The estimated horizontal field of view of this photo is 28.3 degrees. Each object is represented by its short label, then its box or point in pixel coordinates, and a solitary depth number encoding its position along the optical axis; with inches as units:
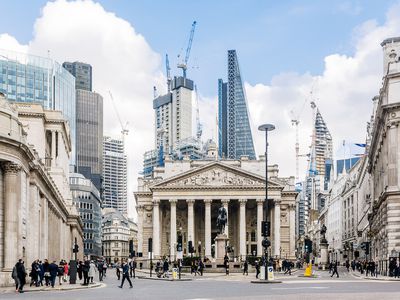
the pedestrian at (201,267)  3228.1
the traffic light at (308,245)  4107.8
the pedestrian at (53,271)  1993.1
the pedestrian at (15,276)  1750.5
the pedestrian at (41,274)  2028.8
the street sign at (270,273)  2252.7
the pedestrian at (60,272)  2170.9
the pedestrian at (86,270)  2123.4
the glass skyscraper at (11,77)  7514.8
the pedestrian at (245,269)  3321.9
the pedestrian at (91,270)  2213.3
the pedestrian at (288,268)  3542.8
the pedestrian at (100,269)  2734.5
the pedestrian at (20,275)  1738.4
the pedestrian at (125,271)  1962.6
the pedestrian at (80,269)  2573.8
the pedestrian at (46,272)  2064.5
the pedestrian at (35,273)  1993.1
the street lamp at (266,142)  2347.4
